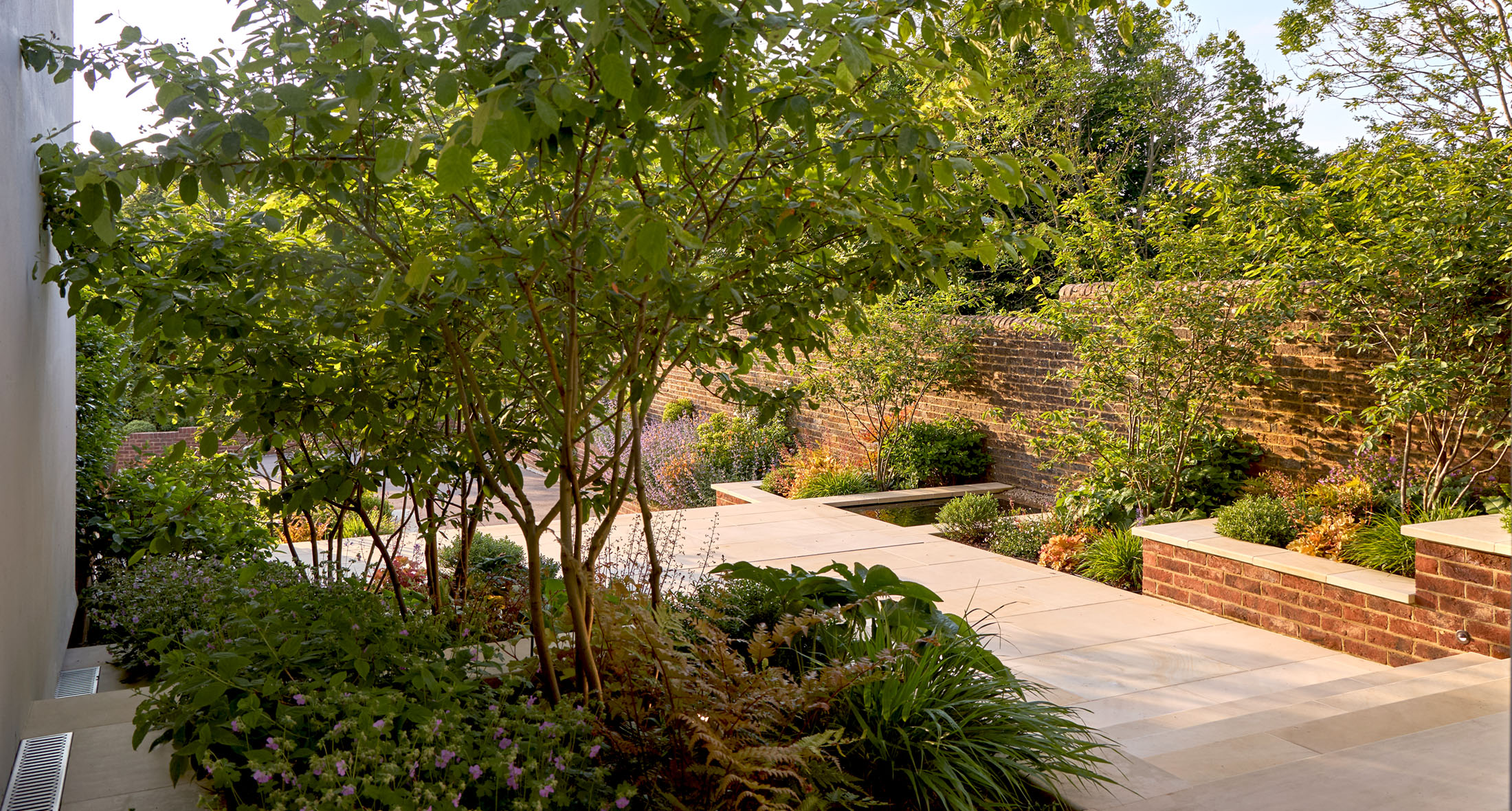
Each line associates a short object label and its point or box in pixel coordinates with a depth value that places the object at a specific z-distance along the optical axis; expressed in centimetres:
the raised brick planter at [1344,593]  484
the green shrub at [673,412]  1281
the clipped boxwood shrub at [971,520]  823
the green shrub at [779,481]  1077
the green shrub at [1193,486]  729
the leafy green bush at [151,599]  407
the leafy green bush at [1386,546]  549
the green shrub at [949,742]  275
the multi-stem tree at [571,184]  178
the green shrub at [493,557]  594
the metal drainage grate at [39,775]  264
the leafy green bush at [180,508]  444
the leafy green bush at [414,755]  209
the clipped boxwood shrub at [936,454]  1021
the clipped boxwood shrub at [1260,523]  613
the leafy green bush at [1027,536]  757
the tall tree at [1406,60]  957
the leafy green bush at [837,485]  1002
